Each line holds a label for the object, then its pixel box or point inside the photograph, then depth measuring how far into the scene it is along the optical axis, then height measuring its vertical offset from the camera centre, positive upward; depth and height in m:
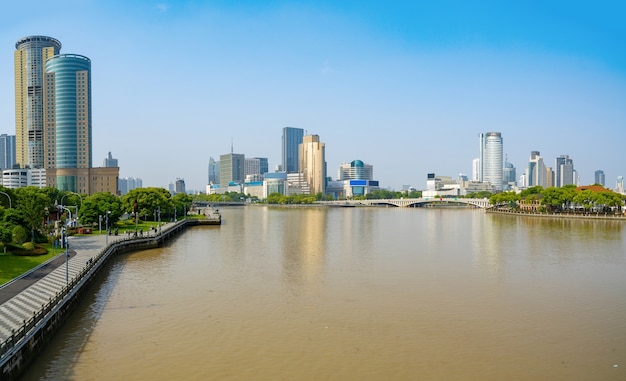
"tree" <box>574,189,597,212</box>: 117.81 -1.77
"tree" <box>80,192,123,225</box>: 63.94 -2.28
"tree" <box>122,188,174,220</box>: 83.19 -1.53
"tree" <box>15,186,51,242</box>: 42.78 -1.59
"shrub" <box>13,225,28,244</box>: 38.81 -3.33
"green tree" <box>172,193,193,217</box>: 109.91 -2.35
